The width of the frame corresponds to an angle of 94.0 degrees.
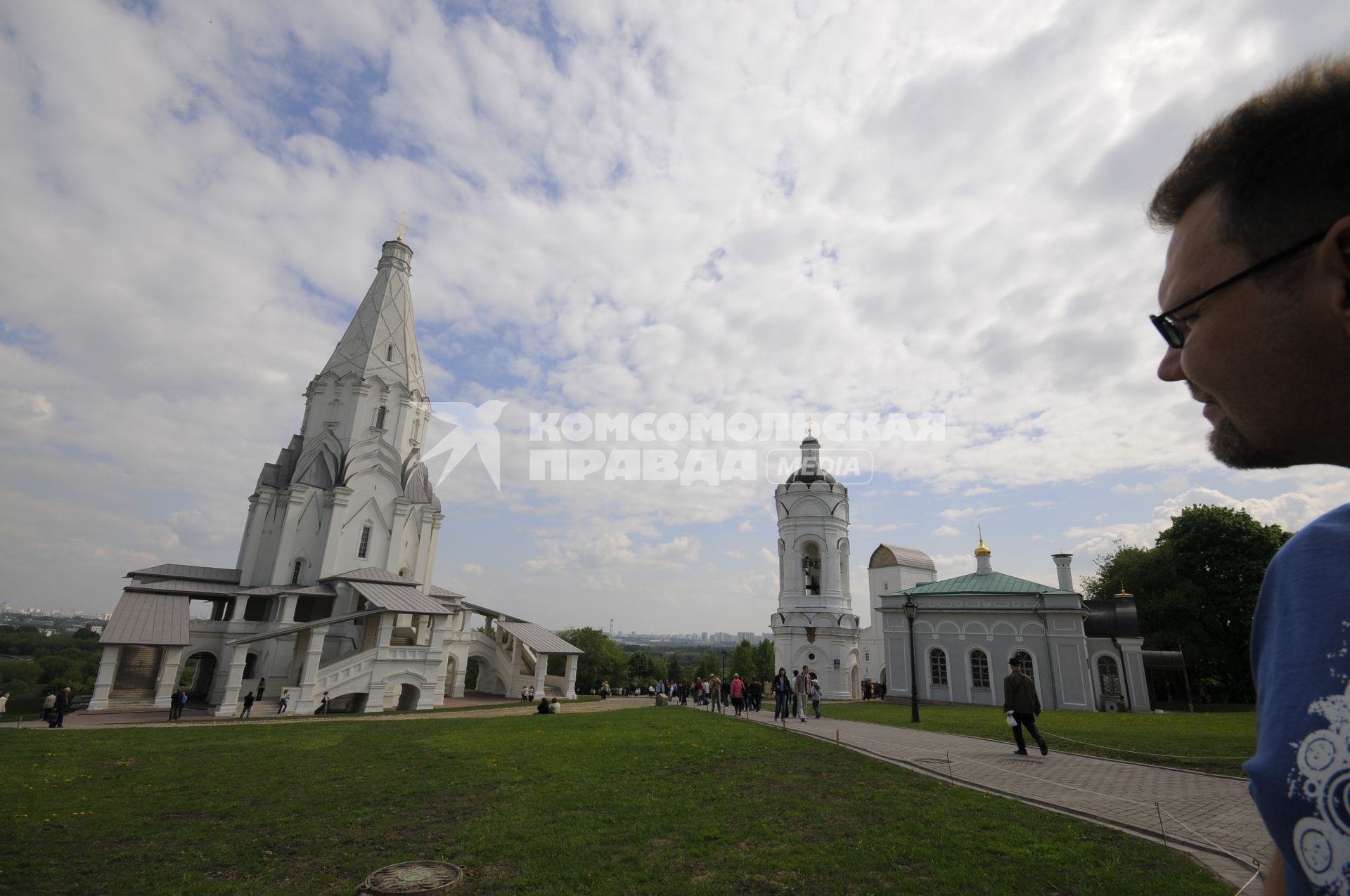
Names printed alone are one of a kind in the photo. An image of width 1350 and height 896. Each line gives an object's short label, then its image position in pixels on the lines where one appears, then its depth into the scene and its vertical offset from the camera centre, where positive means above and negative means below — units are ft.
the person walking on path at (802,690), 68.23 -5.10
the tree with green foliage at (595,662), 206.94 -8.49
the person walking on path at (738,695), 76.13 -6.23
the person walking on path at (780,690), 66.90 -4.90
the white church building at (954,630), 93.45 +3.01
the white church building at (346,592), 86.02 +5.22
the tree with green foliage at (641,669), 254.88 -12.75
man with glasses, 2.52 +1.65
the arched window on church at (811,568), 121.57 +14.19
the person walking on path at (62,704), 64.03 -8.38
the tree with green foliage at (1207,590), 110.73 +11.78
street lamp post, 62.08 -3.12
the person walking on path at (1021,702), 38.04 -2.94
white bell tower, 112.57 +10.88
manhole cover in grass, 18.06 -7.13
